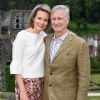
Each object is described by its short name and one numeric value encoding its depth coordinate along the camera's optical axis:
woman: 4.07
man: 3.96
